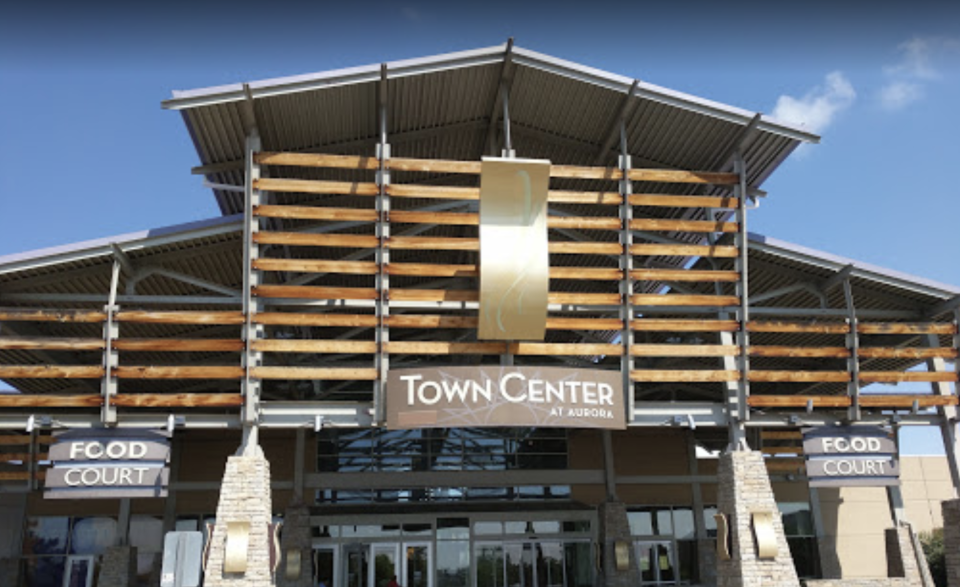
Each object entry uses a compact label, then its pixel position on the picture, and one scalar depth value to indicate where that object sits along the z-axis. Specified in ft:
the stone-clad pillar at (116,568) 85.56
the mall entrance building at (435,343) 65.41
